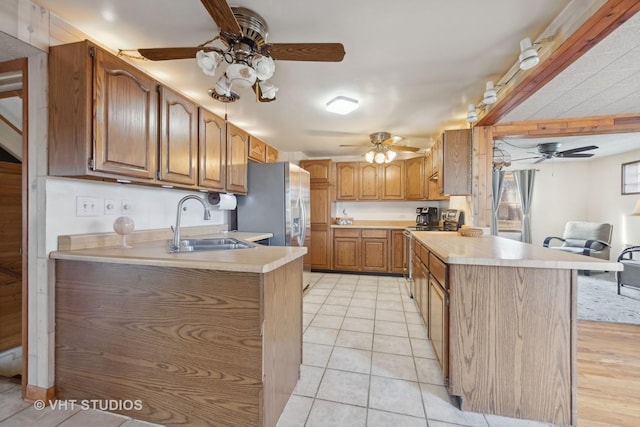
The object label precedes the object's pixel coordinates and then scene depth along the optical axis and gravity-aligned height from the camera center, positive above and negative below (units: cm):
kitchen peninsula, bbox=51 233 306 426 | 119 -62
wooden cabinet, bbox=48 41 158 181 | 137 +56
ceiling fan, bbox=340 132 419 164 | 357 +93
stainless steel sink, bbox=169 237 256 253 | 195 -26
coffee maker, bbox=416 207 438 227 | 425 -6
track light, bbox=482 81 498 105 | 203 +96
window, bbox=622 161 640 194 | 422 +62
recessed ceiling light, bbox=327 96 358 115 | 247 +108
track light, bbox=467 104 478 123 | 246 +96
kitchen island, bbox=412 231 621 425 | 132 -64
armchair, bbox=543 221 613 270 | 428 -46
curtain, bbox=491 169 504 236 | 562 +59
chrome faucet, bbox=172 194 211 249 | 158 -13
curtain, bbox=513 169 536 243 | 544 +40
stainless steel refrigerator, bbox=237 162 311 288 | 298 +12
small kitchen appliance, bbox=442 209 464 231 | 327 -8
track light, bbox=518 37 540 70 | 149 +94
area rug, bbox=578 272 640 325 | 270 -108
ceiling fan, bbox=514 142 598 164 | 369 +93
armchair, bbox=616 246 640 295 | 335 -81
